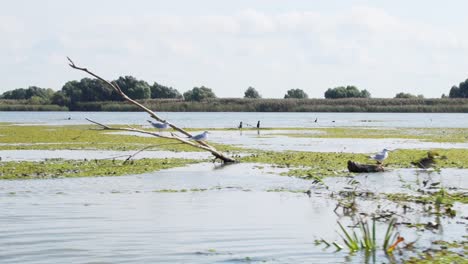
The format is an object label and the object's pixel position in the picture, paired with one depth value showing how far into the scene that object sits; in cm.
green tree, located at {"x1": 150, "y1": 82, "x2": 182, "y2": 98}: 16069
